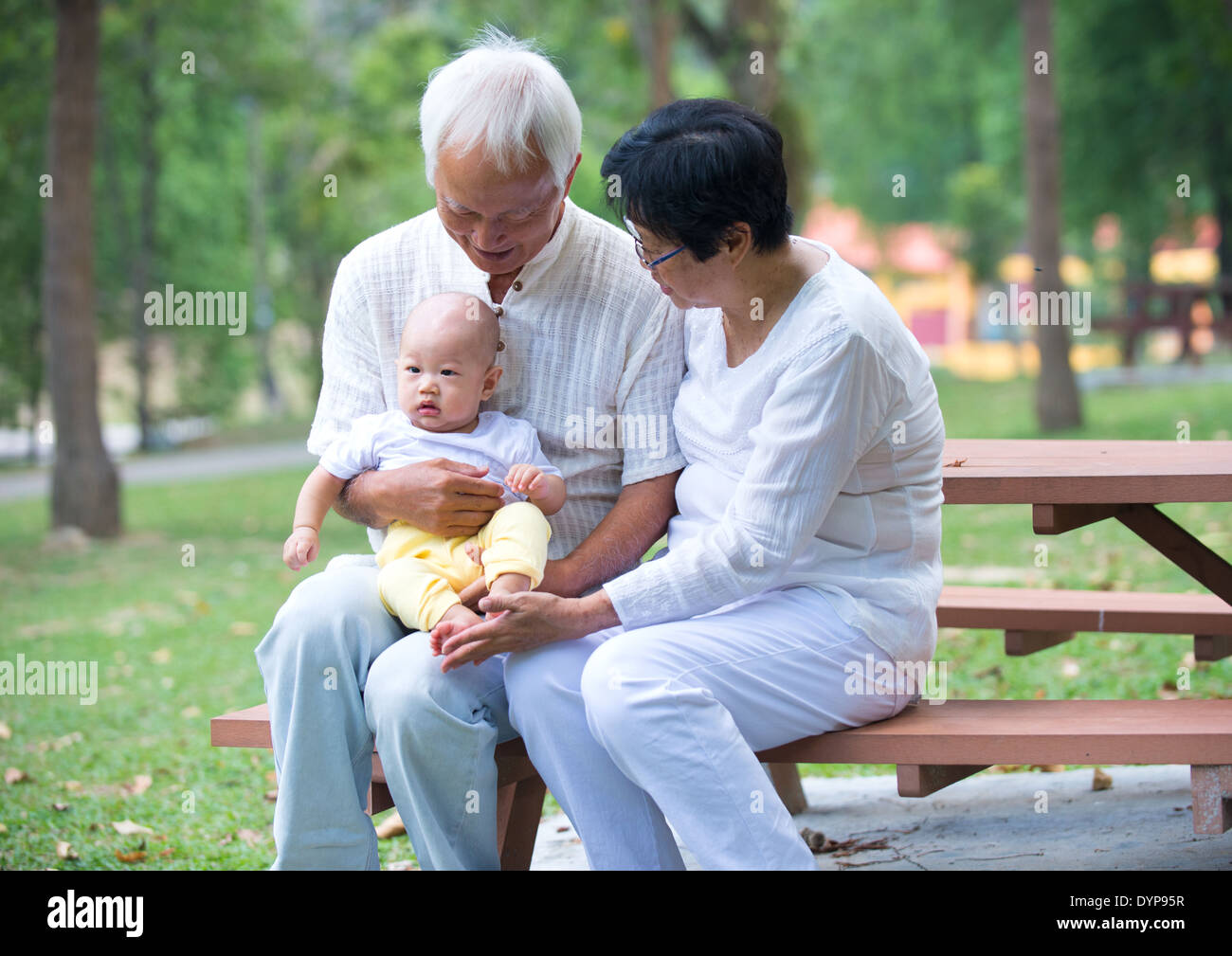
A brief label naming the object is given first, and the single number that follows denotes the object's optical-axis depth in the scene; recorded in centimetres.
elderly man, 259
